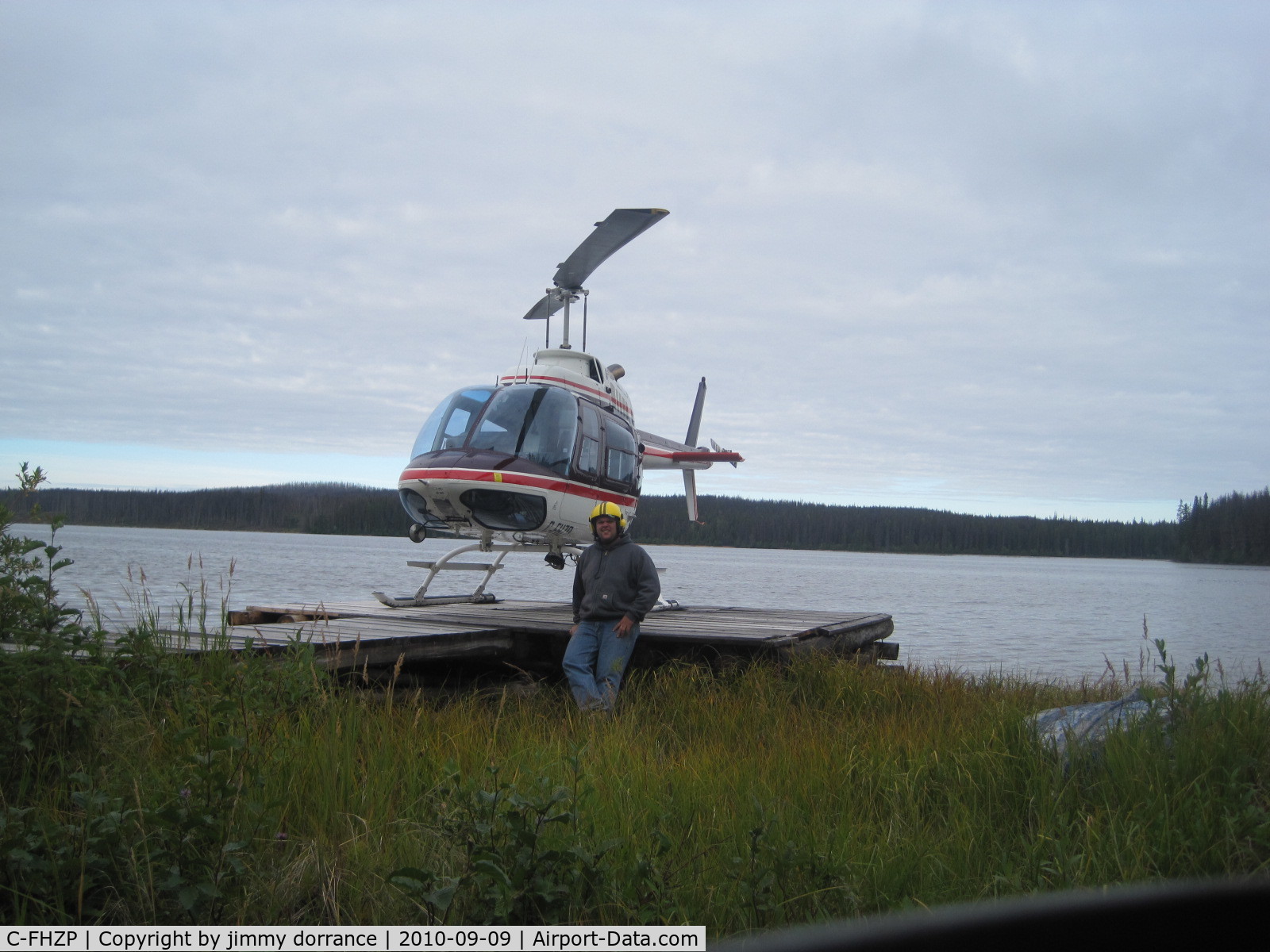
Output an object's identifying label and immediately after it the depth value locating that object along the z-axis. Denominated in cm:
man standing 750
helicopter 948
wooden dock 698
